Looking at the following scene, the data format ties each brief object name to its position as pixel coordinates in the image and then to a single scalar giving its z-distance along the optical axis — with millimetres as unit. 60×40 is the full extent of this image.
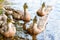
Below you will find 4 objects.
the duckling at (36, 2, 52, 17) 8025
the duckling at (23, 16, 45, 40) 6812
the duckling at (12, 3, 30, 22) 7582
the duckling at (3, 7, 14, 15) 7725
